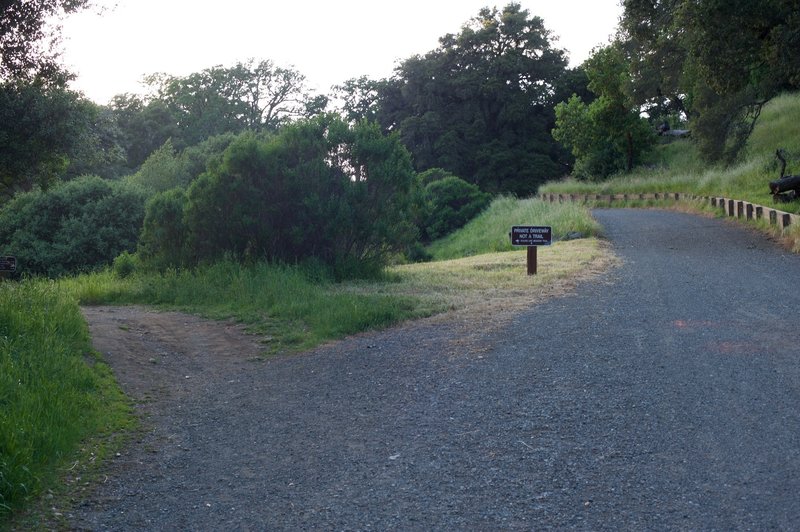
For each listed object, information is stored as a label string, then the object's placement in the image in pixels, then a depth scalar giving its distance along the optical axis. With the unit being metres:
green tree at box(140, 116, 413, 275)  15.98
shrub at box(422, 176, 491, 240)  44.50
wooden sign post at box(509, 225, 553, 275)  15.13
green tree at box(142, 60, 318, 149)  59.56
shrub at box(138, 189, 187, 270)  17.45
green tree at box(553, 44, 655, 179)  47.00
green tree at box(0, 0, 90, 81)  12.30
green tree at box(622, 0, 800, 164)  19.23
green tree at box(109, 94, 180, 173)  58.17
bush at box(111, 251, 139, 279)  18.78
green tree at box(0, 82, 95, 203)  12.73
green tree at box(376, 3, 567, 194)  58.16
